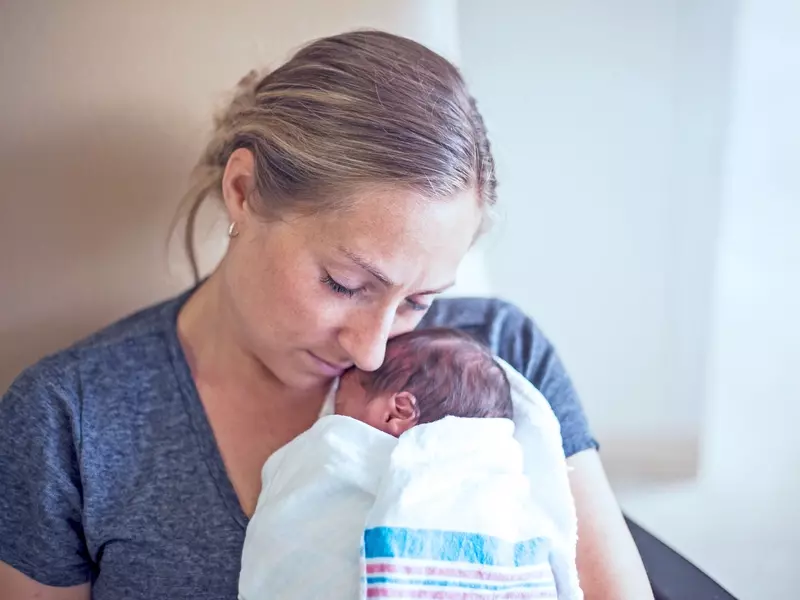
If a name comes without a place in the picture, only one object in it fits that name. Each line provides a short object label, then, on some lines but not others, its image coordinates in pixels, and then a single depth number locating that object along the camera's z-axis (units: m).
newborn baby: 0.87
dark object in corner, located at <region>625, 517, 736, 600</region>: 1.12
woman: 0.93
